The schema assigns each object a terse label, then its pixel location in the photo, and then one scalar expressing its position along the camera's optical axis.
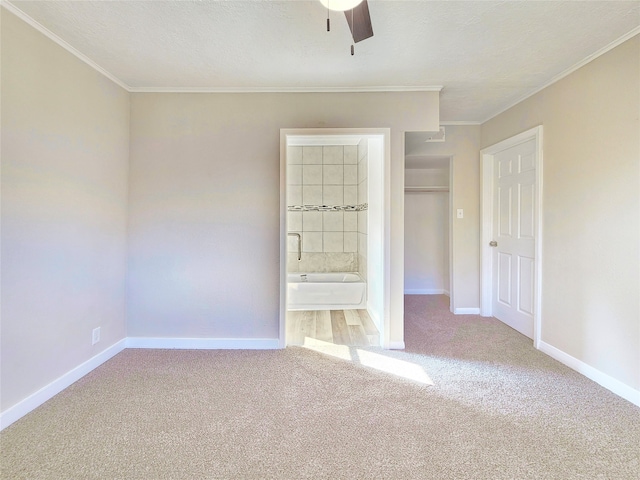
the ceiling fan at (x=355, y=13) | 1.37
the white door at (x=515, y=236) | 2.99
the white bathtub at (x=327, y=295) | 3.99
